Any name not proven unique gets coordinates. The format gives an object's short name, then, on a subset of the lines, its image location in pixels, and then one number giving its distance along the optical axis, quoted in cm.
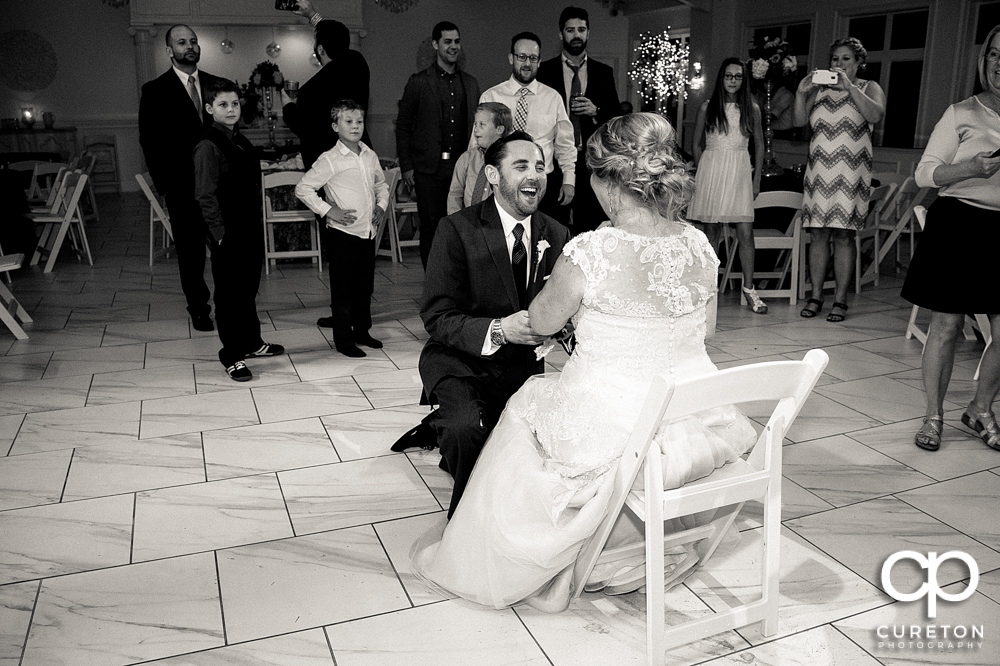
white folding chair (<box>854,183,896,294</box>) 619
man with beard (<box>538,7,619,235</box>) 511
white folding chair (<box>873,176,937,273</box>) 621
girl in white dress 564
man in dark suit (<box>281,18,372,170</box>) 512
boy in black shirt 388
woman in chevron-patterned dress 521
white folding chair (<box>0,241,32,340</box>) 494
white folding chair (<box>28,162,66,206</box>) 847
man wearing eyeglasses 474
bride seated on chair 213
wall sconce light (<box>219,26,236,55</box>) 1291
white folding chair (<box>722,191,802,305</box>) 582
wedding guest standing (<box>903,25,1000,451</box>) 315
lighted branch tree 1443
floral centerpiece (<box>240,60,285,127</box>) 1260
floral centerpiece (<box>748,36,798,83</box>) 610
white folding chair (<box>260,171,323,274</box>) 684
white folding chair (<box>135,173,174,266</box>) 717
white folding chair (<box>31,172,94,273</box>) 701
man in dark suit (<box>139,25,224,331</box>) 478
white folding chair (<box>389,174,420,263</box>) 748
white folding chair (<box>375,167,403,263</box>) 726
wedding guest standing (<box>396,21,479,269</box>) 513
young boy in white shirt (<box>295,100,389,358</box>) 432
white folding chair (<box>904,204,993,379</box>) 450
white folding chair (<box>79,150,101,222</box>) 871
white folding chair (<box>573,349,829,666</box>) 186
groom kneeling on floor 263
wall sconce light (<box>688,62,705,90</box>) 1170
